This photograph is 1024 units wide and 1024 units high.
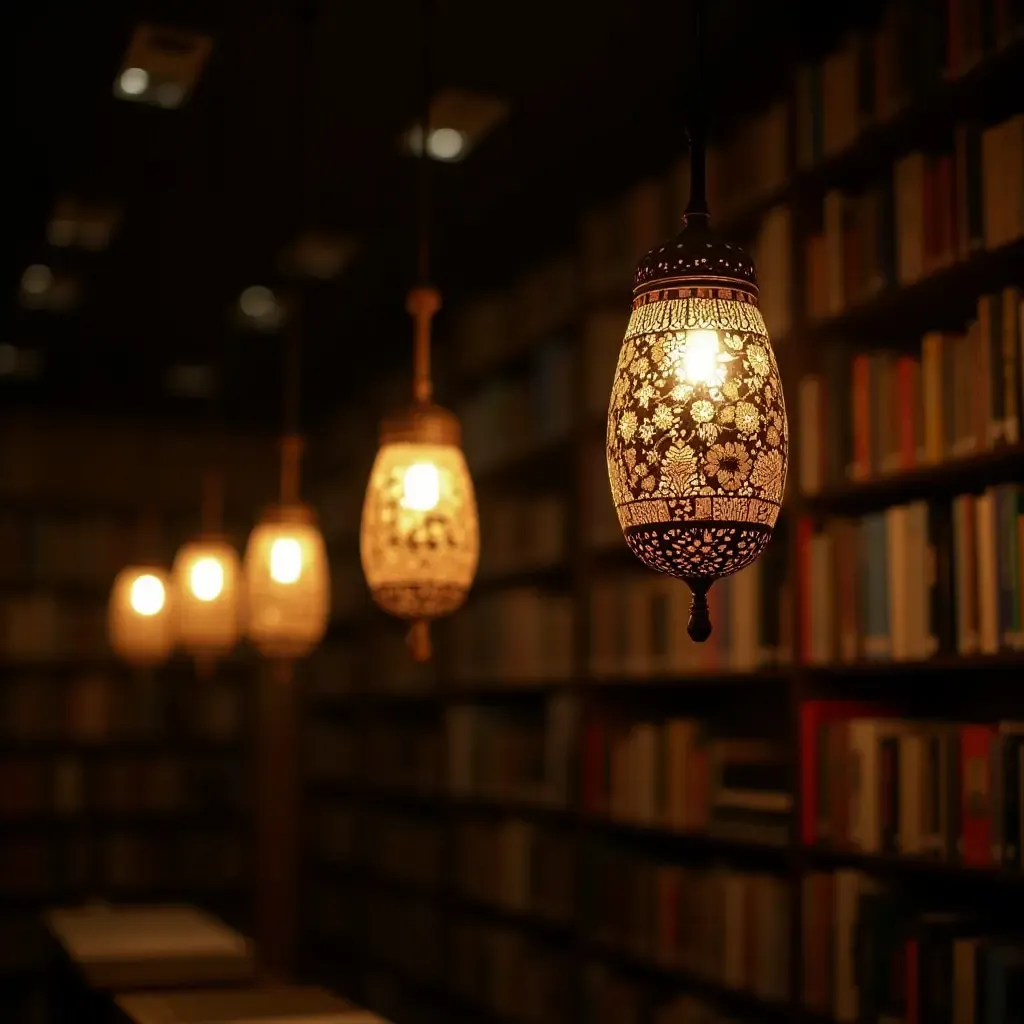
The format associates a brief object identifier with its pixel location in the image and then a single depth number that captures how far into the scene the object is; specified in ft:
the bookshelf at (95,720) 20.45
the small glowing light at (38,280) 15.29
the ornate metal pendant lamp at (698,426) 5.05
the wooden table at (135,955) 10.32
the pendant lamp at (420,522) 7.68
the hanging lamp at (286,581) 10.16
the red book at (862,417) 9.14
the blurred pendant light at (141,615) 14.99
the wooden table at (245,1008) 8.52
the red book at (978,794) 7.91
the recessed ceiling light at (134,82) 10.81
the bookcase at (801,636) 8.20
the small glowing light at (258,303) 16.33
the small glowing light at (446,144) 11.96
